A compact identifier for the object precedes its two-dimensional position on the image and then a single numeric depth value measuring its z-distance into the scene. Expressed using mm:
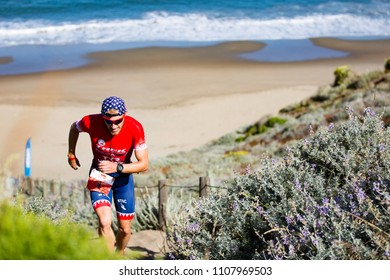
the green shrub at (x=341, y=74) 21047
